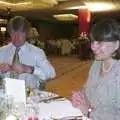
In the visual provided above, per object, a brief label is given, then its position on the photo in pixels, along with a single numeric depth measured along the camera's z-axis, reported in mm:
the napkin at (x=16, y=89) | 1102
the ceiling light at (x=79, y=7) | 8430
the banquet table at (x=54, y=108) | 1152
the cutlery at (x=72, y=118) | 1140
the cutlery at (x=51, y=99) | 1398
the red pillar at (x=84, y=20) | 8810
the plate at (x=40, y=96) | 1330
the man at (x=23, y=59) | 1569
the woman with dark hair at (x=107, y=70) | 1140
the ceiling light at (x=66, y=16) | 11154
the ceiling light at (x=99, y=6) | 8103
